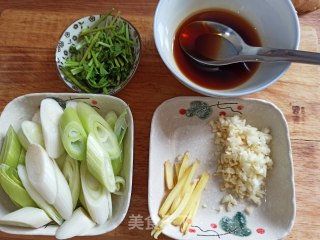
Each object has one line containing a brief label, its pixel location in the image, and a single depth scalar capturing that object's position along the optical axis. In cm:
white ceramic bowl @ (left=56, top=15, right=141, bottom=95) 26
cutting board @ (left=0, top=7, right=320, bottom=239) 25
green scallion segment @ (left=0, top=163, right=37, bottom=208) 21
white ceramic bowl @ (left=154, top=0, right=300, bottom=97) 23
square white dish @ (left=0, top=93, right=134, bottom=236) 22
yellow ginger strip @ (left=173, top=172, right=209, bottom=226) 23
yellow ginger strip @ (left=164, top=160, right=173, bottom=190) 24
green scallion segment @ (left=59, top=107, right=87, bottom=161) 22
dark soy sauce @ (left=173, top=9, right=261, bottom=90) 25
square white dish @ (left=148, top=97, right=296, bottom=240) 23
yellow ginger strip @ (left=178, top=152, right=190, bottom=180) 25
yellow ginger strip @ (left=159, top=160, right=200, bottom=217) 23
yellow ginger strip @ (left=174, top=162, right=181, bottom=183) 25
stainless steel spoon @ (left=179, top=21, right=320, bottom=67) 25
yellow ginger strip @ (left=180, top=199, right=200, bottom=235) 23
